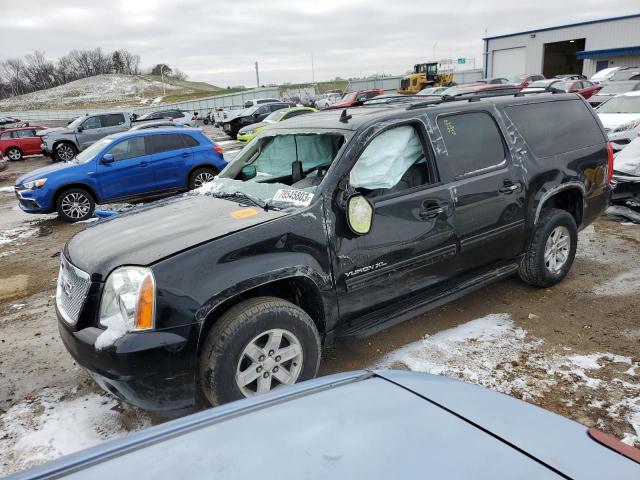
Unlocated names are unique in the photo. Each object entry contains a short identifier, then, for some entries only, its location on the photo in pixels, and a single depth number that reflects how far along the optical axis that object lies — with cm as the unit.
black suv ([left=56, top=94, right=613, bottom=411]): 272
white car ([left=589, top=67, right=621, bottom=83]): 2679
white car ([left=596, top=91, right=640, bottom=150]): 1057
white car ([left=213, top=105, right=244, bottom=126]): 2805
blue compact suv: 915
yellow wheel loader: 3900
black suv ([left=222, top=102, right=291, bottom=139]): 2242
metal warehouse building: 3659
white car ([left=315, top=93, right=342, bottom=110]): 3394
